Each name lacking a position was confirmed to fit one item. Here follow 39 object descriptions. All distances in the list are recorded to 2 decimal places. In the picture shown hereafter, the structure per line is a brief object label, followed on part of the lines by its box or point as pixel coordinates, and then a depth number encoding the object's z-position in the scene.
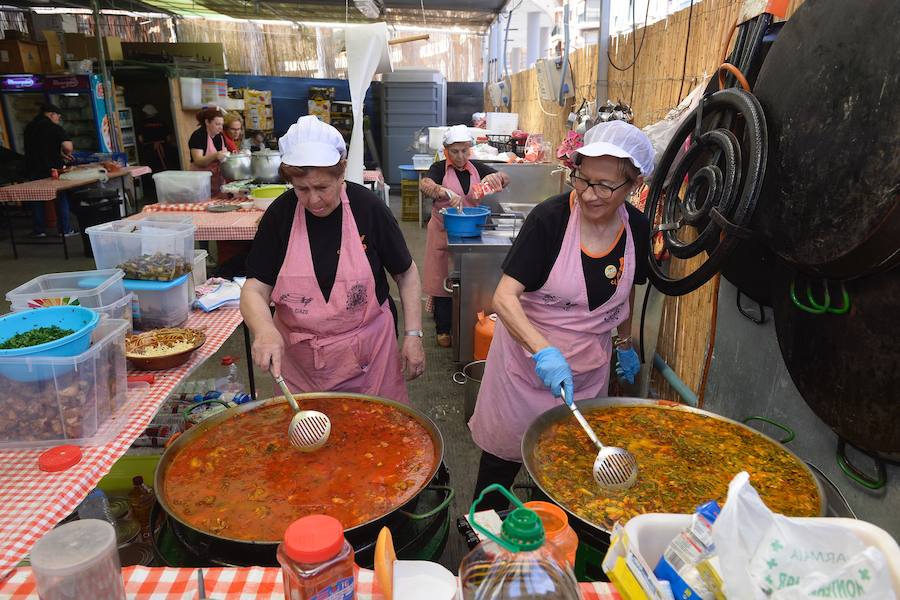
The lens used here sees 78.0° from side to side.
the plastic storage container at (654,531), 1.13
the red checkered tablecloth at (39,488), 1.51
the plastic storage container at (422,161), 10.40
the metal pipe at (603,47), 5.45
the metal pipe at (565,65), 6.48
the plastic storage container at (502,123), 9.98
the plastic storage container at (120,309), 2.50
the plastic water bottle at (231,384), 3.65
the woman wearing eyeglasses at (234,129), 8.31
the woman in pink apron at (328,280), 2.47
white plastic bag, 0.83
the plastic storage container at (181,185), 6.10
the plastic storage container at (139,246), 2.87
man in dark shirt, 9.74
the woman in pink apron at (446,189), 5.75
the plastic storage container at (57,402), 1.86
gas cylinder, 4.77
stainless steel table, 4.88
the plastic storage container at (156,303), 2.79
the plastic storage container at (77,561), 0.98
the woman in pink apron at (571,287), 2.27
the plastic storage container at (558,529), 1.22
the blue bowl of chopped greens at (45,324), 1.83
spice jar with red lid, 1.02
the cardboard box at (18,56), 11.84
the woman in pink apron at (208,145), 7.38
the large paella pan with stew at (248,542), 1.45
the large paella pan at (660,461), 1.79
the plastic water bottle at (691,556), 1.02
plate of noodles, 2.46
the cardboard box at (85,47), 12.98
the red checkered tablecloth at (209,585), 1.32
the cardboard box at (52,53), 12.46
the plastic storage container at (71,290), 2.36
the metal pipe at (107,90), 10.83
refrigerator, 11.94
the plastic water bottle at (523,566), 0.96
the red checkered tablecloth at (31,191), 8.05
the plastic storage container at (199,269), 3.43
